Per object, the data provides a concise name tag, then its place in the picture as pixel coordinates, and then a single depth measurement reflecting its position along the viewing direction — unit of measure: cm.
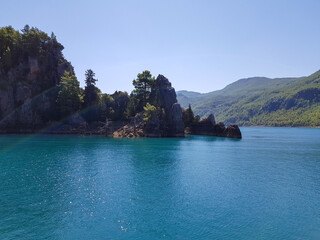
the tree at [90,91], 13838
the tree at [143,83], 13975
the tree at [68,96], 12738
